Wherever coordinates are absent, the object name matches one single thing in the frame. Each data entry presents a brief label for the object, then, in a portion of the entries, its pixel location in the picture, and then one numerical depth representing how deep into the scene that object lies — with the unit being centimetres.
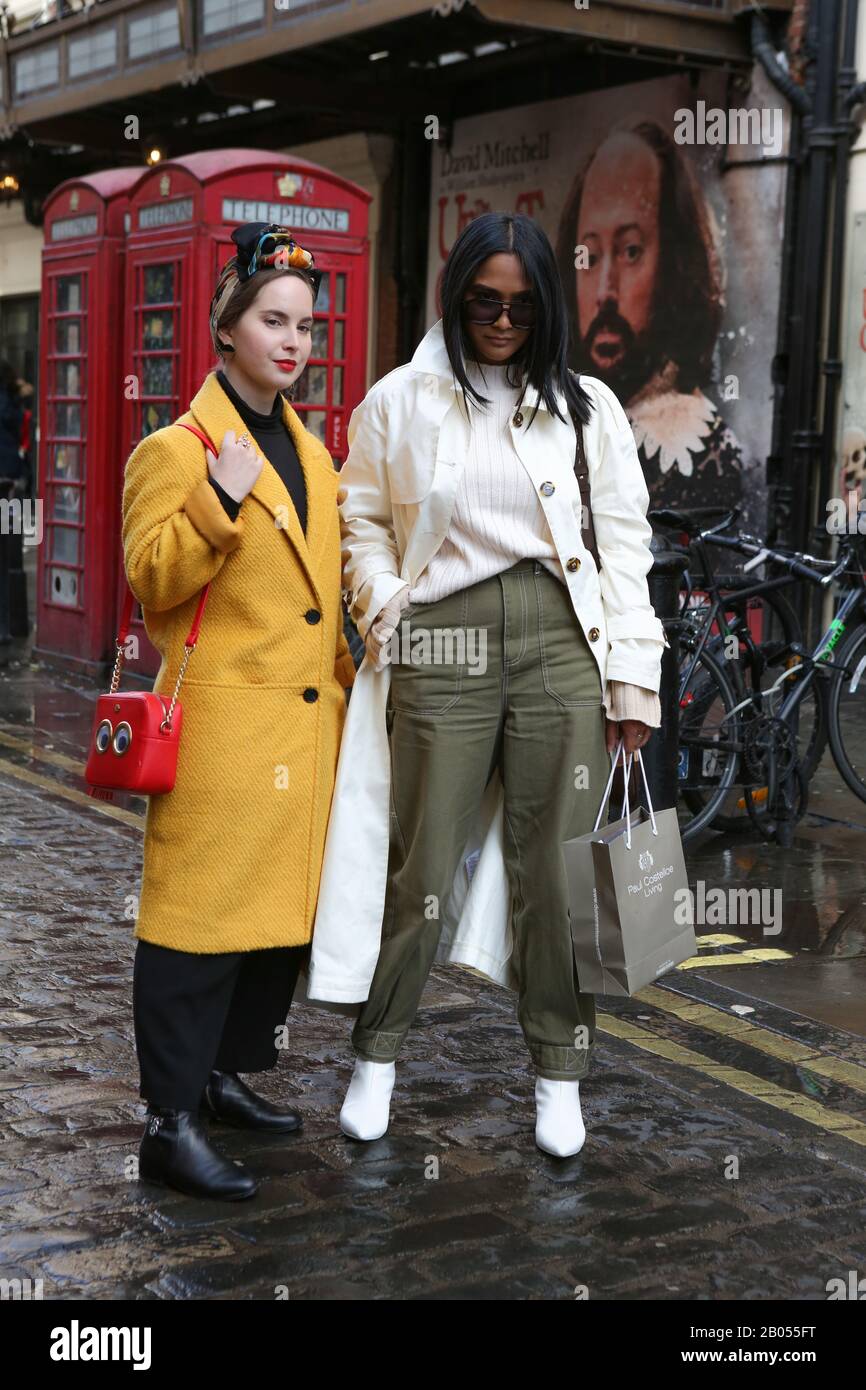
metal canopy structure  1069
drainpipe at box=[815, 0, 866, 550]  1056
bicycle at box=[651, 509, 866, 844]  666
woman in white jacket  367
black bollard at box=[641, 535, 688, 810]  607
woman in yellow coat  345
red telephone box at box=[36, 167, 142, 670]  1062
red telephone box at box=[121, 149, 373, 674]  920
